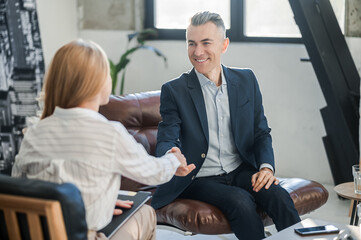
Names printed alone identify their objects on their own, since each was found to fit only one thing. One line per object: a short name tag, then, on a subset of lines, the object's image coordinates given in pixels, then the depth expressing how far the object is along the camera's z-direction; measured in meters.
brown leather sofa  2.55
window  4.82
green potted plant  5.02
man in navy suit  2.72
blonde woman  1.78
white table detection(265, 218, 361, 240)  2.13
